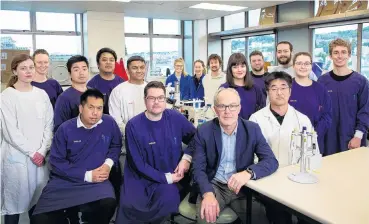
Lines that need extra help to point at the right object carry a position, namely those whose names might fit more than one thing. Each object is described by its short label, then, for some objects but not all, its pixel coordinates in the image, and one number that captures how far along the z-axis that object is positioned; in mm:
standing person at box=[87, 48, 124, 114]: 3109
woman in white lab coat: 2414
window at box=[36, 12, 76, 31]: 8141
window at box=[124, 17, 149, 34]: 9117
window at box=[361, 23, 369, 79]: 6148
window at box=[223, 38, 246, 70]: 9009
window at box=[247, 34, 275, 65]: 7966
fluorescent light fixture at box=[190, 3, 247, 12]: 7281
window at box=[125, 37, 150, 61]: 9242
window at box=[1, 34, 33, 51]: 7767
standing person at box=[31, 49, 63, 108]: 3061
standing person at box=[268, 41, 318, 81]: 3457
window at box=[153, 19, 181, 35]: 9586
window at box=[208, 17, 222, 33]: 9462
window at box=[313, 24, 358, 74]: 6348
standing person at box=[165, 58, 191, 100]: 5086
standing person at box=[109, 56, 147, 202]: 2863
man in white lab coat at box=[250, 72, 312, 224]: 2213
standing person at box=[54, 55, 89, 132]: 2609
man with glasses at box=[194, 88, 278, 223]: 1942
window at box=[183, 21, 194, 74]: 9773
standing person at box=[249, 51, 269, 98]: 3583
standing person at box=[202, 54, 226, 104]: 4543
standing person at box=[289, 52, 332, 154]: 2639
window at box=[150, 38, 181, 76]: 9656
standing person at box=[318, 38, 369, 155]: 2816
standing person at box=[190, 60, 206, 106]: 4897
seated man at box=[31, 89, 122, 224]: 2160
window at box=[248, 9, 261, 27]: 8094
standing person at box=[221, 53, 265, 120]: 2791
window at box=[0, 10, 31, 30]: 7727
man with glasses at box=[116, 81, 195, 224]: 2135
